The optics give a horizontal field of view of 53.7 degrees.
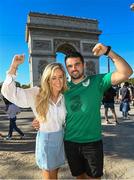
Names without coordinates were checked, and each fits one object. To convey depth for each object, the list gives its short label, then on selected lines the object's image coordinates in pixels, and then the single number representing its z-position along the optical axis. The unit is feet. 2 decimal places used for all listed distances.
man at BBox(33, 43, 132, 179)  4.00
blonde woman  4.01
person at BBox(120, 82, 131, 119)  18.19
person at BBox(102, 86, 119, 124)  15.99
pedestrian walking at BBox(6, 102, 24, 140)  11.78
